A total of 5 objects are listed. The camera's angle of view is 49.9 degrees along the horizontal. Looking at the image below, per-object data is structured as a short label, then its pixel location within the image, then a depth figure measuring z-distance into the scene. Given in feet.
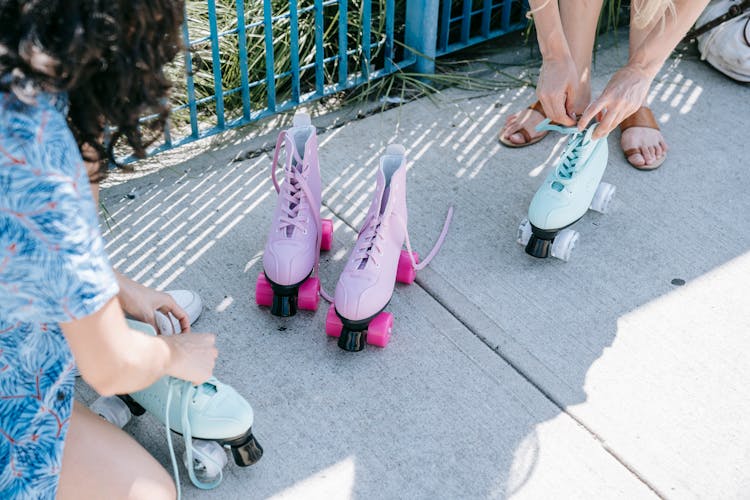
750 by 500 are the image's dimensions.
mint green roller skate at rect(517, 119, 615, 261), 7.90
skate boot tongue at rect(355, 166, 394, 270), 7.17
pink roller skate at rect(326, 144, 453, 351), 6.93
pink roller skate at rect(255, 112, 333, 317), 7.18
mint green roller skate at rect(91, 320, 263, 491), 5.88
